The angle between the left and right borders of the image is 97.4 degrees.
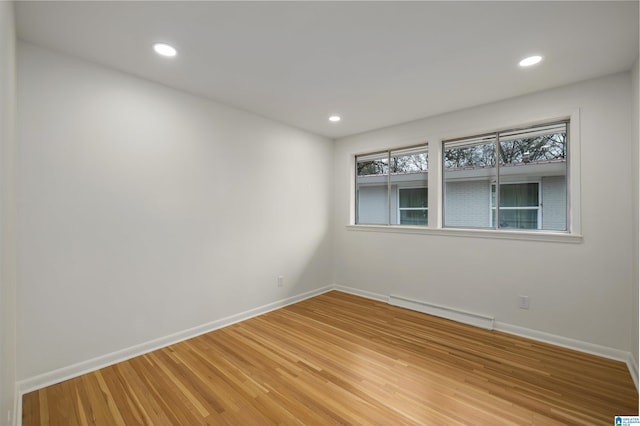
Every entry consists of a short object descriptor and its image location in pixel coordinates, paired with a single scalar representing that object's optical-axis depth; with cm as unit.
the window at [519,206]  312
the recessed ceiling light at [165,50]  213
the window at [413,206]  394
